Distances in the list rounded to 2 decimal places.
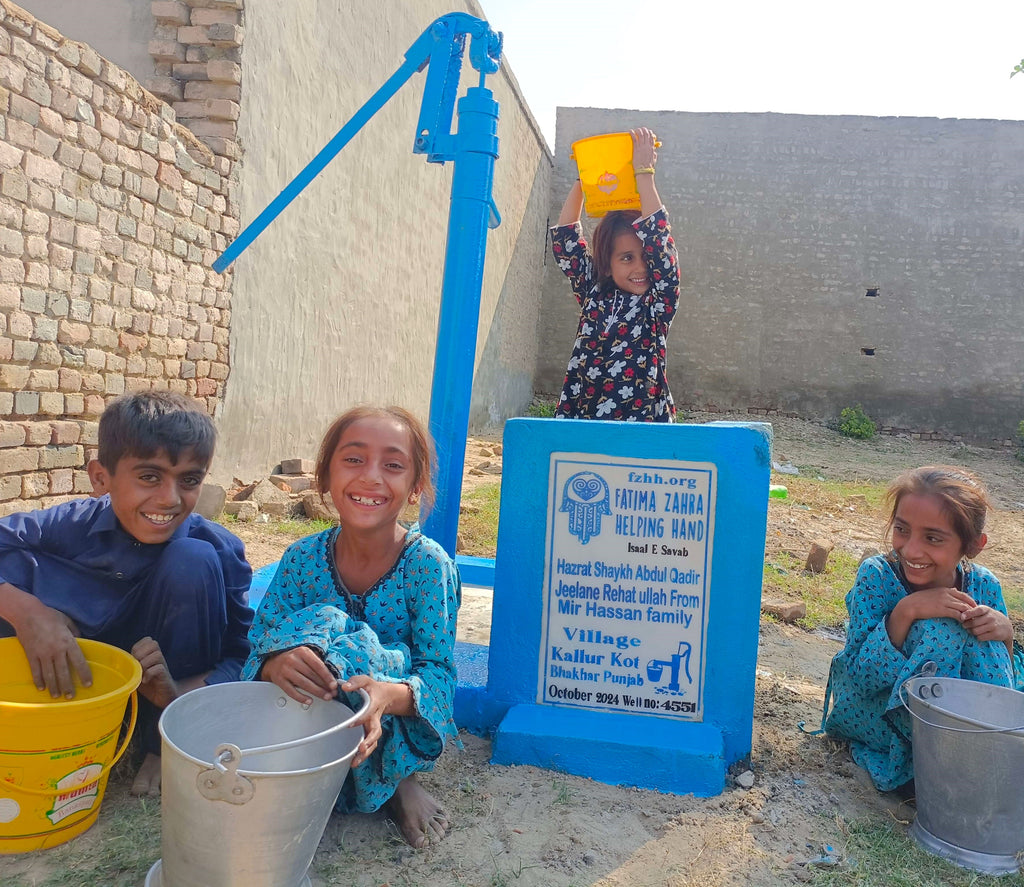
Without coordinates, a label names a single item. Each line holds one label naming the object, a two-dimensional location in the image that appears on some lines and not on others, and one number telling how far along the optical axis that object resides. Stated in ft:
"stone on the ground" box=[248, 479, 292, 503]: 15.99
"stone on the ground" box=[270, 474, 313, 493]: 17.75
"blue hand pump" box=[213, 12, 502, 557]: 8.14
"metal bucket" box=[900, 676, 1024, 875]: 5.40
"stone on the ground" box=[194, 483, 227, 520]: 14.46
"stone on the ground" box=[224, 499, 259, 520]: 15.26
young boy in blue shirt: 5.80
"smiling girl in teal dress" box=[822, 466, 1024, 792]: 6.31
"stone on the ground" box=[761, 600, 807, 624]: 11.78
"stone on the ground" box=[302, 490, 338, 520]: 15.89
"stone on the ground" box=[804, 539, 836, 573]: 15.07
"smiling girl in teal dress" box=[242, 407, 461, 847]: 5.02
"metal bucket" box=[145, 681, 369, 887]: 4.00
